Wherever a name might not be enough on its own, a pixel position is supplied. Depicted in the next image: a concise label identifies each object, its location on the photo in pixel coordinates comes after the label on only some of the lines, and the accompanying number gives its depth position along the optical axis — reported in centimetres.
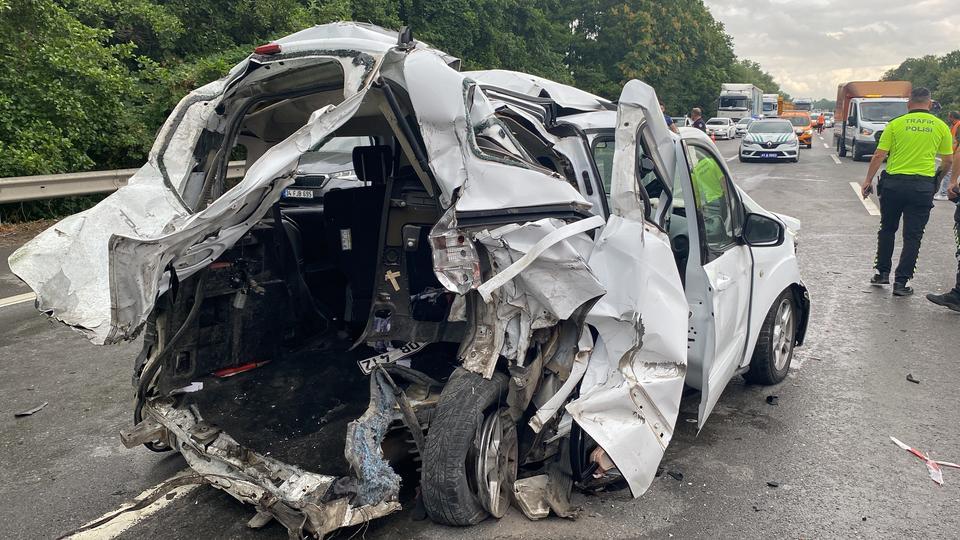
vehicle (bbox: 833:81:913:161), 2342
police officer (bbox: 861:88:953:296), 706
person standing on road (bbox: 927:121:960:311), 662
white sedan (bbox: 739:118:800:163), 2286
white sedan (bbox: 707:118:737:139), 4234
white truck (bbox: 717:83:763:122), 4550
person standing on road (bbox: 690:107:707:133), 1995
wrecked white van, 284
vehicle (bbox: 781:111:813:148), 3195
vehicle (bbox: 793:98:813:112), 6556
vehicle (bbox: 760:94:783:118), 5584
